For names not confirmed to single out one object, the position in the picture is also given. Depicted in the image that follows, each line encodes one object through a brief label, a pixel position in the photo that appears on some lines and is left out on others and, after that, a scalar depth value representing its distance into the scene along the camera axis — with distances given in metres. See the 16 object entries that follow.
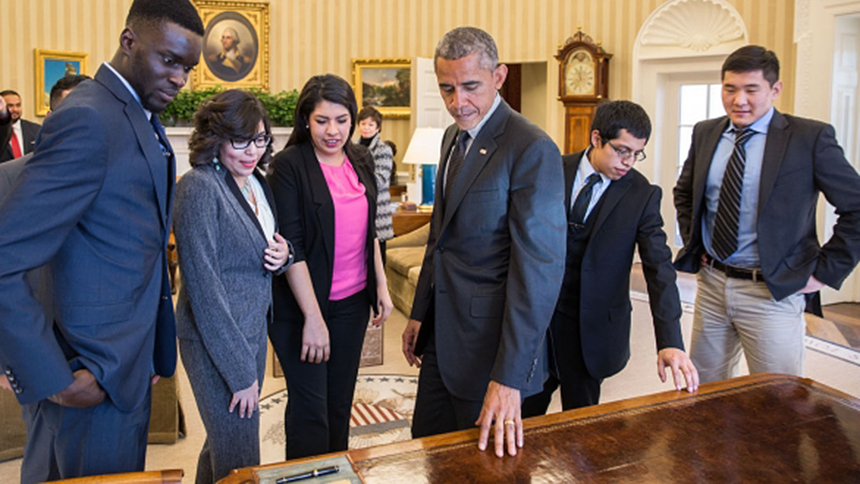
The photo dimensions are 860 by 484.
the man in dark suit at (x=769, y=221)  2.90
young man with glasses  2.72
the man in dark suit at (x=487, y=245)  2.05
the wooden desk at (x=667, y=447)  1.61
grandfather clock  9.31
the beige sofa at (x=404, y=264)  6.19
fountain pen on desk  1.51
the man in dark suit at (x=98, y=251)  1.55
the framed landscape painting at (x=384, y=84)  11.08
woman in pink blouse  2.67
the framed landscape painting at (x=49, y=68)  9.65
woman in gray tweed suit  2.15
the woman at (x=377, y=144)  6.34
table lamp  7.45
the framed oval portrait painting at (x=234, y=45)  10.52
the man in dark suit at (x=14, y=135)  5.41
